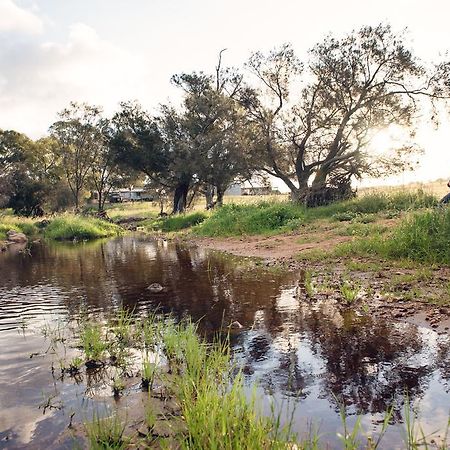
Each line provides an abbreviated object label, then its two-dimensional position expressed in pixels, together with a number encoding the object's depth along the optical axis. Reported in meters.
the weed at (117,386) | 4.46
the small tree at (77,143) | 50.69
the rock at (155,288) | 9.73
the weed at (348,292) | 7.55
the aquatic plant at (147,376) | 4.55
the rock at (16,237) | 27.09
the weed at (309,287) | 8.31
